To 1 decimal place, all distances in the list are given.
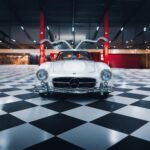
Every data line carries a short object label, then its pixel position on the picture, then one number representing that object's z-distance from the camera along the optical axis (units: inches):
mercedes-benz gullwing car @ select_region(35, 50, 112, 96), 94.9
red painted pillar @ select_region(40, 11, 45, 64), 398.8
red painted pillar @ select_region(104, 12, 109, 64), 405.3
